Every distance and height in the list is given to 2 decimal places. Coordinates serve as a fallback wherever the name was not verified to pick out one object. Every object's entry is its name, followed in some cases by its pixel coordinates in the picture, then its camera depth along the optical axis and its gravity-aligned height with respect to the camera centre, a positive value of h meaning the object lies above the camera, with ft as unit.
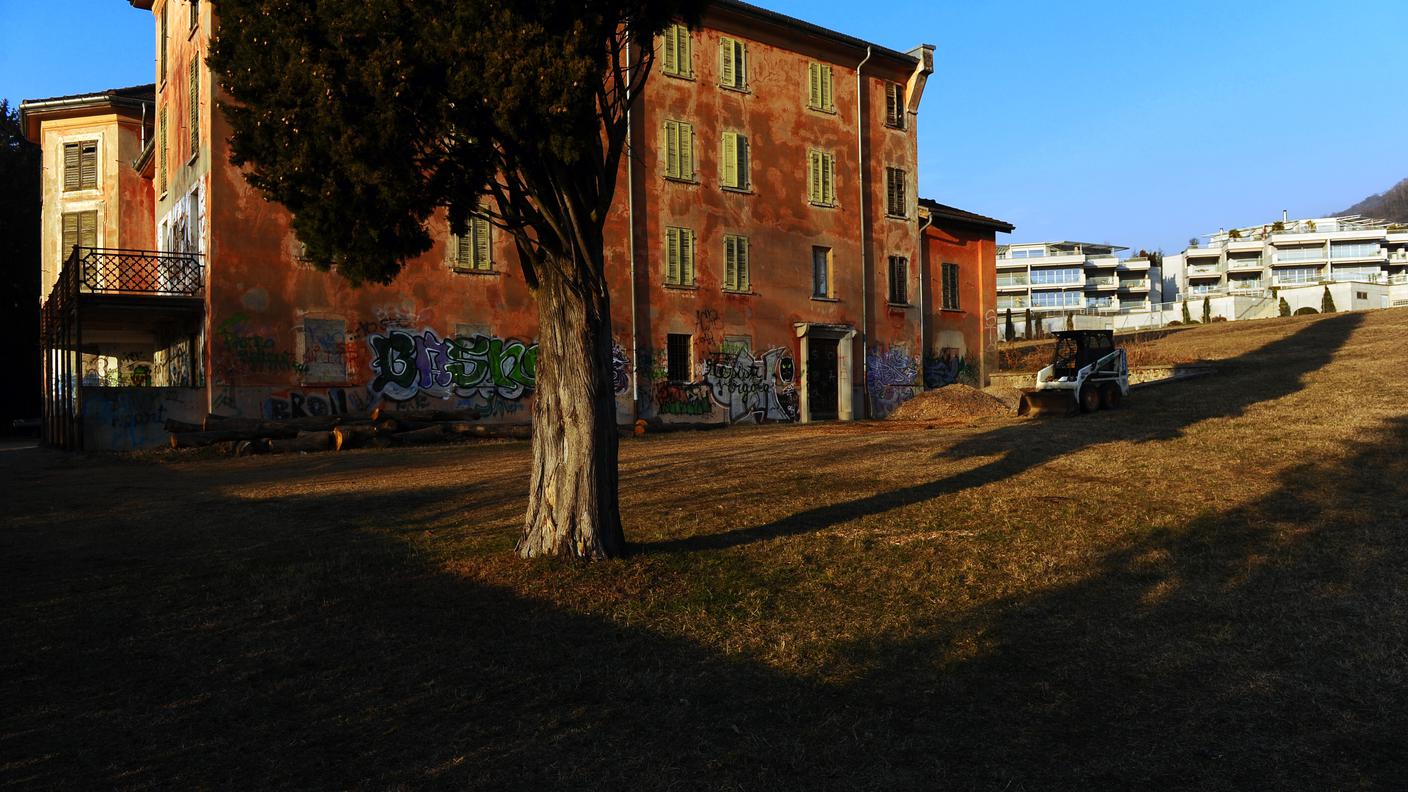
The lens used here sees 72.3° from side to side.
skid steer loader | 69.92 +0.62
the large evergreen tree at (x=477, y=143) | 22.75 +6.53
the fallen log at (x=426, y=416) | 66.28 -0.98
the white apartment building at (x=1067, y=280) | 371.76 +41.97
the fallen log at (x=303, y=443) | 61.36 -2.43
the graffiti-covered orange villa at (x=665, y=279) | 67.36 +10.17
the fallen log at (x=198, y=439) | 61.77 -1.97
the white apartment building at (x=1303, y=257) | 365.61 +48.14
